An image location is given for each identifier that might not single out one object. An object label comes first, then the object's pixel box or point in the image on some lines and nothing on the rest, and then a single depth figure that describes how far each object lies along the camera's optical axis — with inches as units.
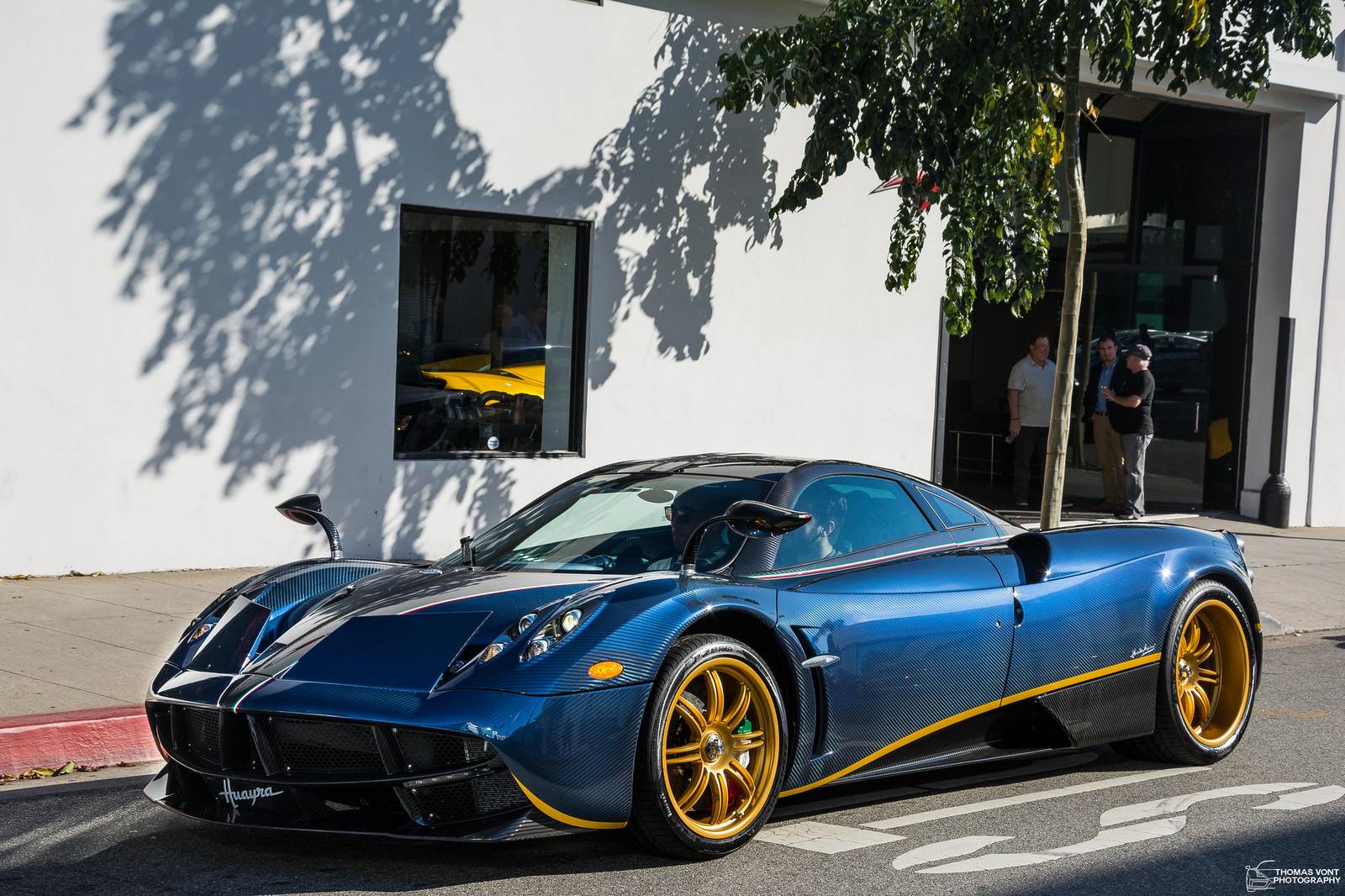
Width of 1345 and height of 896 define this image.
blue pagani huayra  166.9
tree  402.6
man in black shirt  589.6
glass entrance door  646.5
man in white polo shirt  607.8
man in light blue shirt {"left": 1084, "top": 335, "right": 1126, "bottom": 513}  616.4
